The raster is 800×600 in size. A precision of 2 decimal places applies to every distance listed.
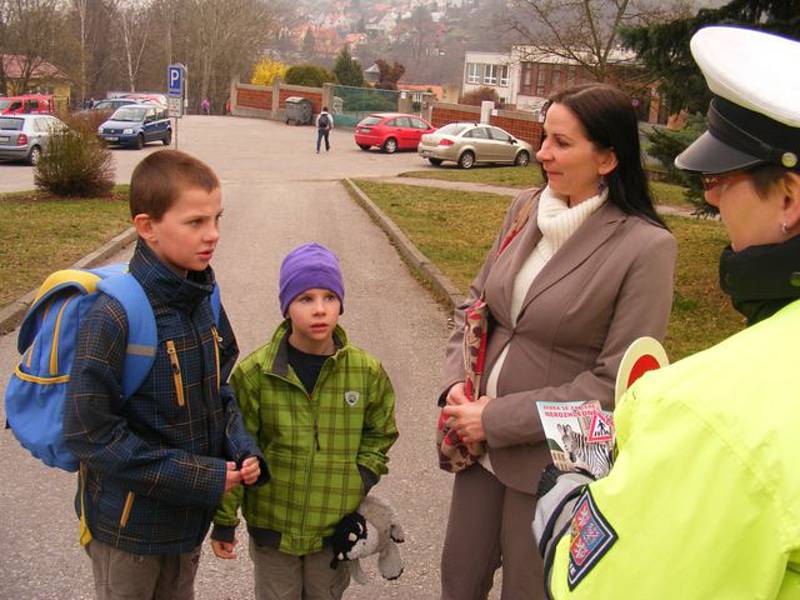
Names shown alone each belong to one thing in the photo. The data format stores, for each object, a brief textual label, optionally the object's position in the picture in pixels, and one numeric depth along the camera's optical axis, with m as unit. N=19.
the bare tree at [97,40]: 63.50
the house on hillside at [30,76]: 49.06
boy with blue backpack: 2.28
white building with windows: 101.81
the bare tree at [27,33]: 47.62
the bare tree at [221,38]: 77.38
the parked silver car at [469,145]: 28.84
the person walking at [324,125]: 33.12
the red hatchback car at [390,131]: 33.91
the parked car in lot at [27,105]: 37.44
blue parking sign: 23.08
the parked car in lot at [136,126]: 31.77
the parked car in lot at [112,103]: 42.84
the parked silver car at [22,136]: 24.88
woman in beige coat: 2.42
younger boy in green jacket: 2.79
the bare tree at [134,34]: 71.74
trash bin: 51.04
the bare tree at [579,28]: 25.16
